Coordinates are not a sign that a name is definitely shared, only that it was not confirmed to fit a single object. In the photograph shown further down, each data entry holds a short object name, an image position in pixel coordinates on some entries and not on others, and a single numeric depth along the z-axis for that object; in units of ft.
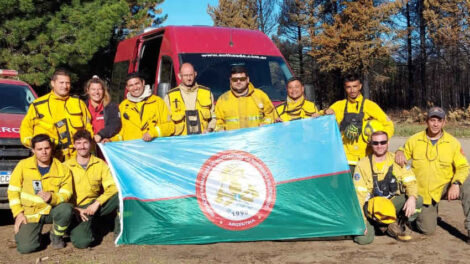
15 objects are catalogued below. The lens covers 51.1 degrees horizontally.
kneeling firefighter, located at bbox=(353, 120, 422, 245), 18.06
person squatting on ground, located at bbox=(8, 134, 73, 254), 17.35
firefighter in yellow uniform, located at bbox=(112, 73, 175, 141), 19.61
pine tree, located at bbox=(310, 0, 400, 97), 82.64
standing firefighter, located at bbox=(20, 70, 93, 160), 18.94
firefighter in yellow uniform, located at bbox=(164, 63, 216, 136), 20.85
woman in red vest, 20.06
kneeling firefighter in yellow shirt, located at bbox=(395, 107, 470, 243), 19.04
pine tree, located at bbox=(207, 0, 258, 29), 111.96
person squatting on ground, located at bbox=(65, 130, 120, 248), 18.07
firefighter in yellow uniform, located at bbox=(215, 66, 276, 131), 19.94
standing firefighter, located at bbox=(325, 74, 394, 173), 19.83
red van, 26.96
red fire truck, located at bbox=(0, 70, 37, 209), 19.86
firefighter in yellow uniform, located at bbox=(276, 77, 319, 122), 20.59
